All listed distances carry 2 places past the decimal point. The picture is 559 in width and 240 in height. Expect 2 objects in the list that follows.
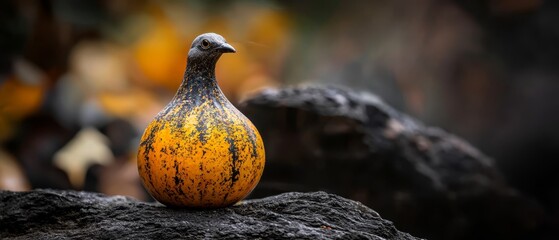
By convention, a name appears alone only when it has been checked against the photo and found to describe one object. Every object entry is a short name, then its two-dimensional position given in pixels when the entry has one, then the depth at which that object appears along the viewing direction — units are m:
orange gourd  2.14
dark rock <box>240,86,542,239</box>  3.67
